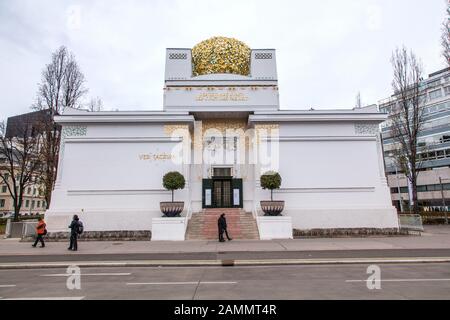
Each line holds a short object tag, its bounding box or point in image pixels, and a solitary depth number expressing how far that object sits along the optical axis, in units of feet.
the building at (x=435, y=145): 179.11
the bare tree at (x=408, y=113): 98.84
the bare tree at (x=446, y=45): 72.22
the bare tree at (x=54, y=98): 91.30
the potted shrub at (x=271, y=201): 65.00
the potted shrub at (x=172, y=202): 64.80
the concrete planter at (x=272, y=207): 64.95
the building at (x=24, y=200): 119.34
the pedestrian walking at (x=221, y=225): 57.16
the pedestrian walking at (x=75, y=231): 49.67
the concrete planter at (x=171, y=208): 64.80
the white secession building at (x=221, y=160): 67.67
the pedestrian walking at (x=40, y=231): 54.34
